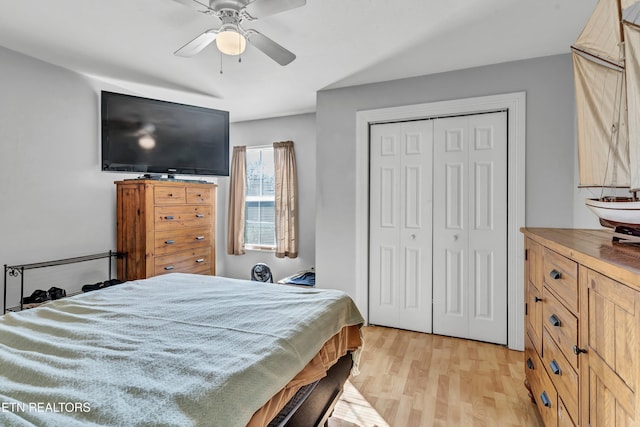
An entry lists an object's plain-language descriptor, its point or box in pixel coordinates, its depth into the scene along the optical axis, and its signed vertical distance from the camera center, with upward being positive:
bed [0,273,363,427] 0.80 -0.46
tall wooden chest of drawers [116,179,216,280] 3.30 -0.15
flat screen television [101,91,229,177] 3.18 +0.81
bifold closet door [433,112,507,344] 2.87 -0.12
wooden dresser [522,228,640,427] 0.82 -0.38
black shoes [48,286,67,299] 2.79 -0.70
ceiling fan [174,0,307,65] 1.72 +1.09
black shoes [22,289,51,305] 2.65 -0.71
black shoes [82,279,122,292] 2.96 -0.69
